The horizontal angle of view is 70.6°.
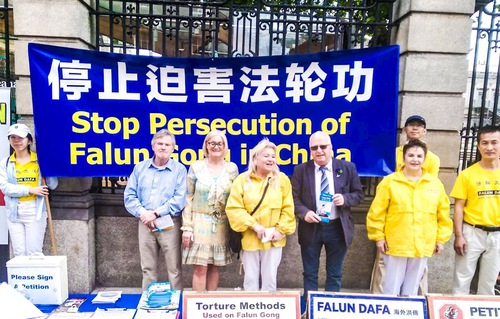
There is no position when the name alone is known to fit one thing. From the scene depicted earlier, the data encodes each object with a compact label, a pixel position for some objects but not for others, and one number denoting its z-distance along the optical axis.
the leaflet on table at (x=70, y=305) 2.62
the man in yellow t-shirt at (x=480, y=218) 3.80
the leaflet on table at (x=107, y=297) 2.73
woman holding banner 4.06
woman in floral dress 3.64
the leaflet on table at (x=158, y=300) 2.63
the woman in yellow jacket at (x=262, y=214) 3.49
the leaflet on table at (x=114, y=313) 2.50
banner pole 4.21
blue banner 4.26
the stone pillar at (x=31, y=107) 4.35
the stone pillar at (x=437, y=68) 4.52
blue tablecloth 2.67
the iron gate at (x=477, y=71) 4.84
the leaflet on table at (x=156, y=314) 2.48
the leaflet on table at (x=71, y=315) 2.49
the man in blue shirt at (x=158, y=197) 3.77
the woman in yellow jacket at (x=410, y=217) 3.50
